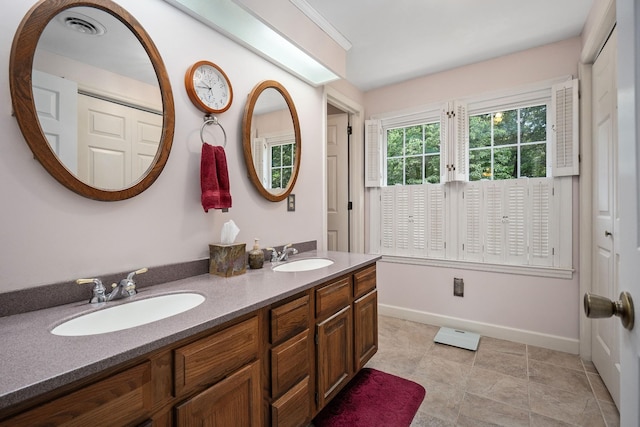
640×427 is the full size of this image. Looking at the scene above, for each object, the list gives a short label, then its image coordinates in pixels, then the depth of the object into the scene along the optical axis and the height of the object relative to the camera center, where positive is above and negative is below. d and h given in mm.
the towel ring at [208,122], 1641 +503
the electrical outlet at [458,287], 2879 -729
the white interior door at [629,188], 575 +43
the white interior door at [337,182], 3365 +335
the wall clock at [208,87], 1560 +682
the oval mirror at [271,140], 1897 +492
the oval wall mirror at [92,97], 1060 +467
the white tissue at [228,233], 1635 -113
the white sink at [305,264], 1956 -349
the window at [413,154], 3045 +595
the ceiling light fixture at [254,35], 1525 +1043
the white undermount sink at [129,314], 1006 -381
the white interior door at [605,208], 1813 +11
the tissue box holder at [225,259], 1566 -247
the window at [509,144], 2584 +593
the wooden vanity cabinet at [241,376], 734 -544
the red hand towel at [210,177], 1569 +185
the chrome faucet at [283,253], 1993 -283
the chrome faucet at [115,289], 1143 -299
